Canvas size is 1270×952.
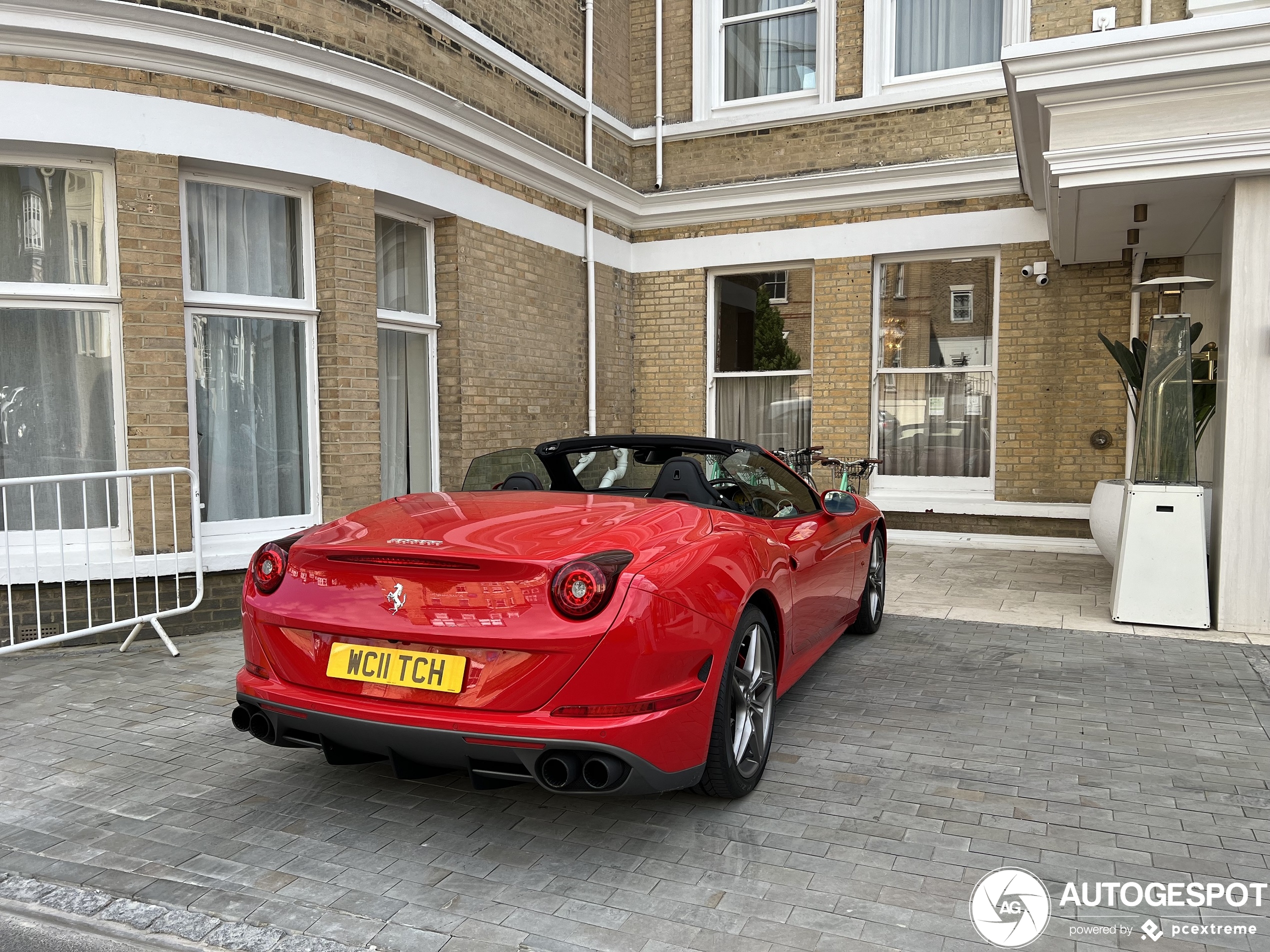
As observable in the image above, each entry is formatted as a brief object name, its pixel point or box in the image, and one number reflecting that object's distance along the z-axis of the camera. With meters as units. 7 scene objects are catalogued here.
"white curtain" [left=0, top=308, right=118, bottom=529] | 5.88
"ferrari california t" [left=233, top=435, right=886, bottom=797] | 2.76
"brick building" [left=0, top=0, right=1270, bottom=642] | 5.90
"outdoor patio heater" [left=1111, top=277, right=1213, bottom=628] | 6.25
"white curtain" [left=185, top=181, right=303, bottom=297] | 6.39
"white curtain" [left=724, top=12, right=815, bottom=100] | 10.95
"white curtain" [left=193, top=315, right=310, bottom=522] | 6.50
